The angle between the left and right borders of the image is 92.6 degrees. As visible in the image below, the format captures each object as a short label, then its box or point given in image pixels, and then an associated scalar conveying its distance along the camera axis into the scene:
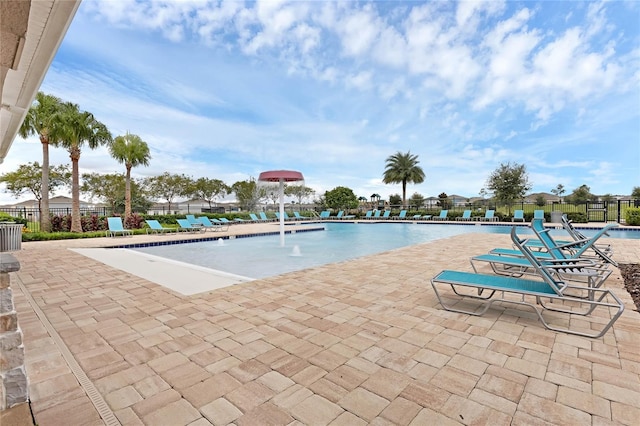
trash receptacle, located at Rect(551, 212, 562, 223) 16.42
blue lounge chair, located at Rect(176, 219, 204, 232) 13.73
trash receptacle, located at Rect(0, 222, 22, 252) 7.26
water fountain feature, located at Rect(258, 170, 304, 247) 8.80
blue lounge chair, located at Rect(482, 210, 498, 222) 19.72
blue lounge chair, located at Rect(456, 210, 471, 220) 20.78
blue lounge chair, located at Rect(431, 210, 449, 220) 21.51
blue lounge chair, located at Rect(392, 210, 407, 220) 23.55
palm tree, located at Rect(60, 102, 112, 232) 12.08
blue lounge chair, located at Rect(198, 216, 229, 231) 14.31
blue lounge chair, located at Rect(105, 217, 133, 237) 11.52
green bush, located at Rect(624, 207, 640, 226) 14.07
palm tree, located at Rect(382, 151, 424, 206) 27.91
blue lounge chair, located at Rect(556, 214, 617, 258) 5.32
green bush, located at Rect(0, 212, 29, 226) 12.67
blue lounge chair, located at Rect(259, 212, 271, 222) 21.28
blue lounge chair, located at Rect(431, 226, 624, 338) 2.83
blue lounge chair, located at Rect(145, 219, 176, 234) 13.09
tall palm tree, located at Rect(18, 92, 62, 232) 11.63
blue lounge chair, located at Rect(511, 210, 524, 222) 18.27
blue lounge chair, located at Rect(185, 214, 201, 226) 14.45
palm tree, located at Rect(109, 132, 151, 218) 15.96
